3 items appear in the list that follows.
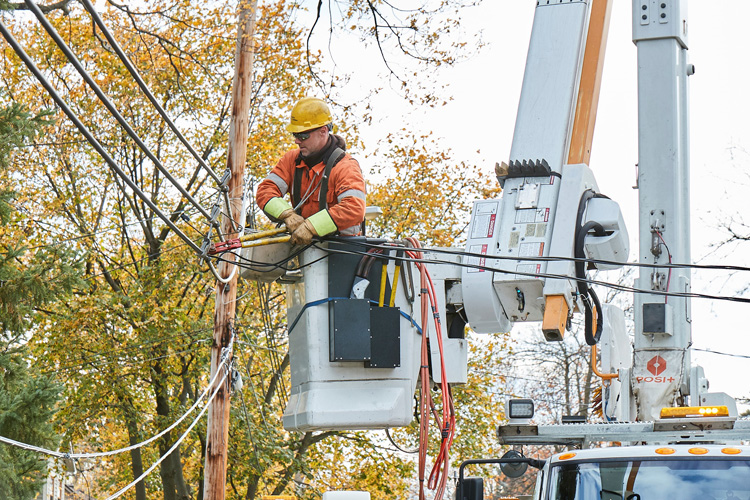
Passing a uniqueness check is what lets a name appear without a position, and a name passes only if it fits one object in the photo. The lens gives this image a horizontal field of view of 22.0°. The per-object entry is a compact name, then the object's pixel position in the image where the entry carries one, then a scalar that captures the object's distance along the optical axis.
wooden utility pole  26.40
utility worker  13.79
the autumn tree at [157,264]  40.61
